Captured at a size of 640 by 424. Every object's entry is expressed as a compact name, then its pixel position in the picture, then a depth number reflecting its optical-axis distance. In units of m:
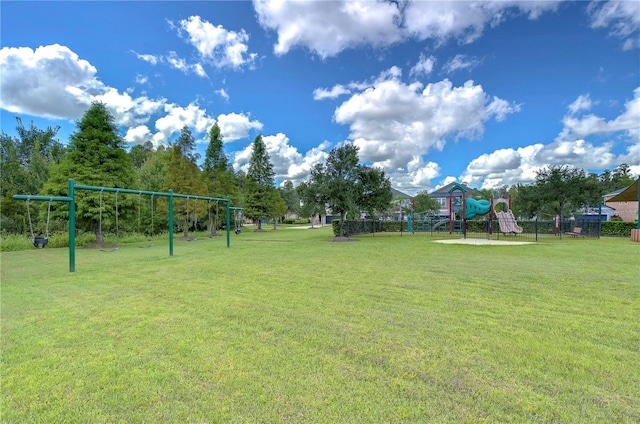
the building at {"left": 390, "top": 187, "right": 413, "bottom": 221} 47.21
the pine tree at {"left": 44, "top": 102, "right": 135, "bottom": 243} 14.59
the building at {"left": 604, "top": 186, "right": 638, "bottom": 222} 28.27
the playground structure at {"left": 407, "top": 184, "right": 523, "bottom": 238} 19.89
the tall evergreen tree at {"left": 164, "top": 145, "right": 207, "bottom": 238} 20.22
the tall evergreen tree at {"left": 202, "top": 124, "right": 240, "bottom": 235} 27.08
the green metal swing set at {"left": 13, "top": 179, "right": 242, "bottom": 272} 7.51
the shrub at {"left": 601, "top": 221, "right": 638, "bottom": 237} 19.41
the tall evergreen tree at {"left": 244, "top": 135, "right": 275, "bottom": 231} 29.50
